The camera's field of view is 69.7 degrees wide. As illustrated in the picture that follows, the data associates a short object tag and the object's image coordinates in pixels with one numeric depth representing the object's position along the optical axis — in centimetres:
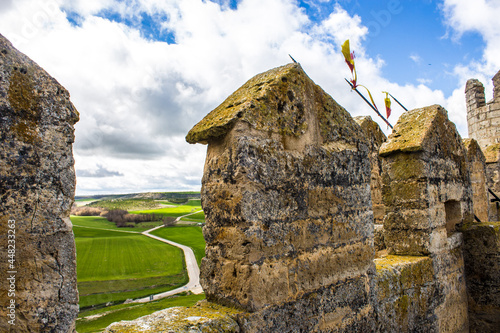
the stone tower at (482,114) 1226
